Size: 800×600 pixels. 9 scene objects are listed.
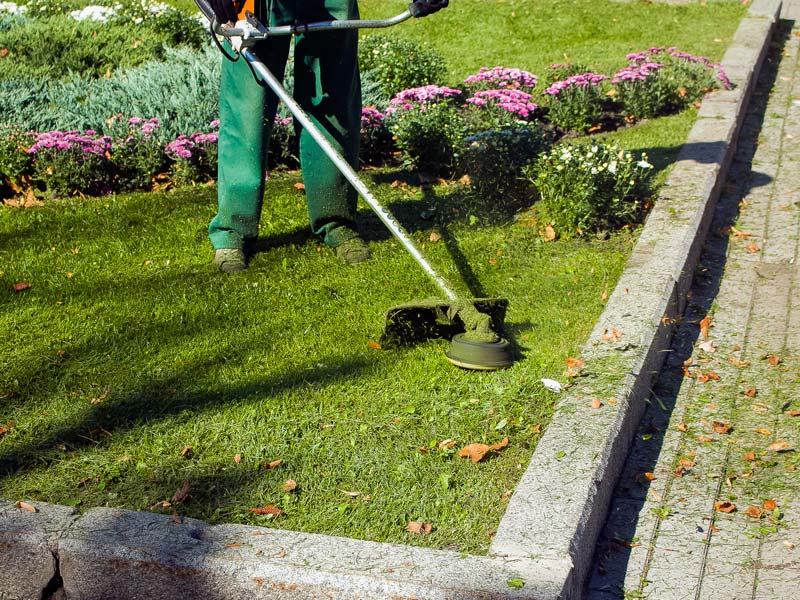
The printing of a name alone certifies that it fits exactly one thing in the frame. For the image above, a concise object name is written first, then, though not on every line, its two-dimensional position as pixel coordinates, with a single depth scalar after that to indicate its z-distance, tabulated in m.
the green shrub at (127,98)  6.95
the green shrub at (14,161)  6.36
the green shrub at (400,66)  8.23
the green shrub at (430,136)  6.65
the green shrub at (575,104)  7.62
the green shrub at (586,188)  5.59
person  4.94
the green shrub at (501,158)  6.15
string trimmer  4.02
